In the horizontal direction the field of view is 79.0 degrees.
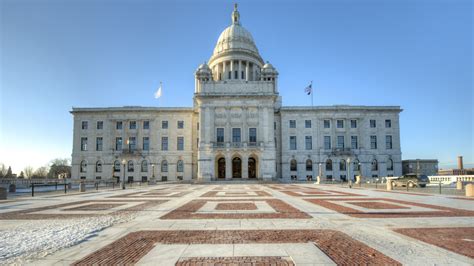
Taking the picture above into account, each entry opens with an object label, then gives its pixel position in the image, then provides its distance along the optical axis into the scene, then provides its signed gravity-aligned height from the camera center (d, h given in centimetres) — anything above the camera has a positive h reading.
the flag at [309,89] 6049 +1401
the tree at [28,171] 11606 -521
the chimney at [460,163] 5968 -184
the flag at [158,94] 5679 +1249
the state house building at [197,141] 6338 +334
